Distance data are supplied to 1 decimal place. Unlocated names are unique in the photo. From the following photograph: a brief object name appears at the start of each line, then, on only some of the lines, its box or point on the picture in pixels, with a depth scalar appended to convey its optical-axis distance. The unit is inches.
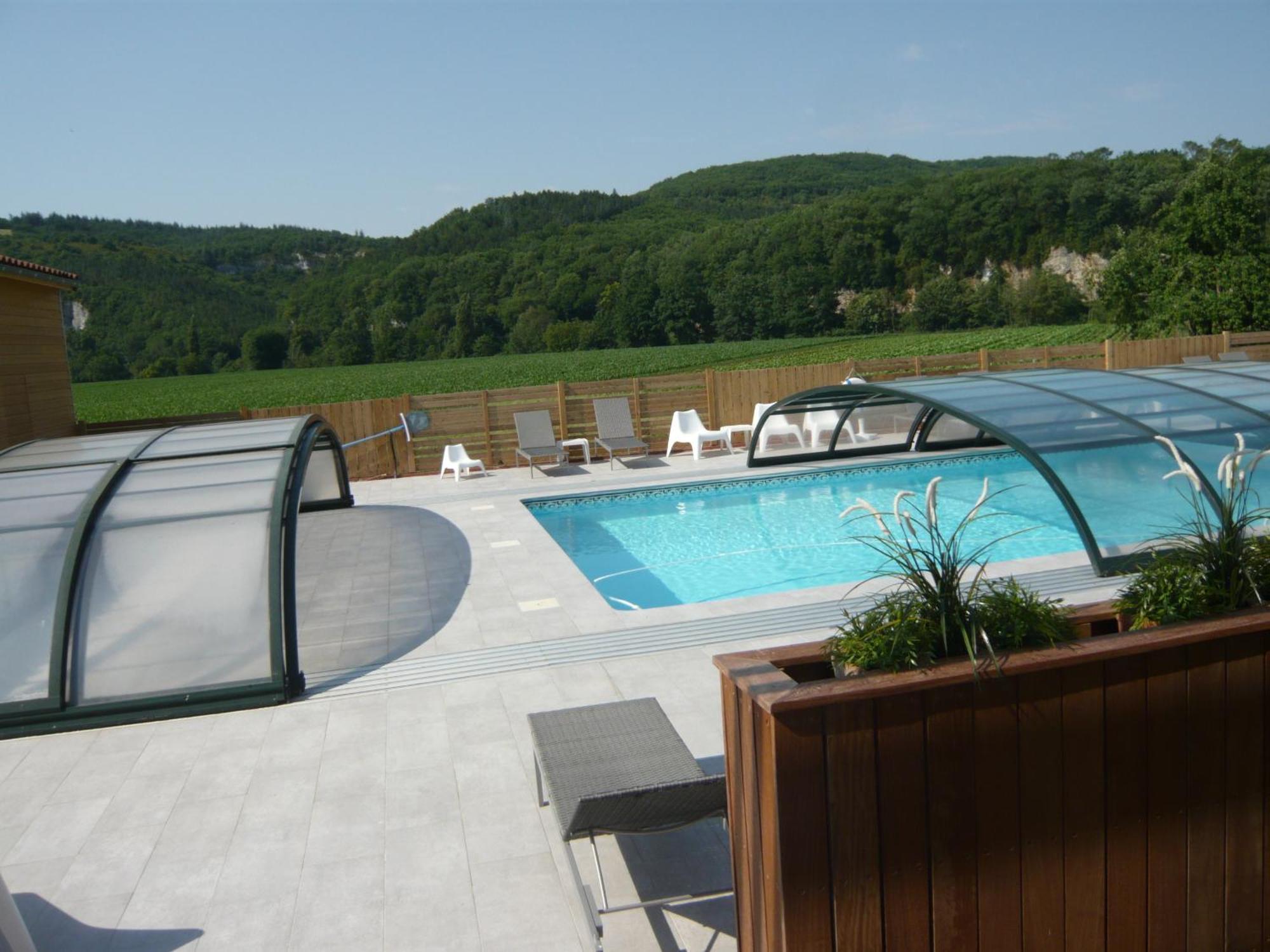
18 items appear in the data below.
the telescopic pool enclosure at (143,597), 226.7
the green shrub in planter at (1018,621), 111.4
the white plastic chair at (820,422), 591.5
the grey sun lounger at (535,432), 594.2
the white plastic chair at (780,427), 596.1
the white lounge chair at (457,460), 581.0
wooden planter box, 100.8
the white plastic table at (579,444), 615.5
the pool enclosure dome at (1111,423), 285.4
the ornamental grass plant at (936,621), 107.8
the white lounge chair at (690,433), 614.9
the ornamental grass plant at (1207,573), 121.9
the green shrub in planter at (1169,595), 120.6
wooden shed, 478.3
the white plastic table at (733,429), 616.7
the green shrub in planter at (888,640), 107.0
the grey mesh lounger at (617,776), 127.6
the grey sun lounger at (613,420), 612.4
